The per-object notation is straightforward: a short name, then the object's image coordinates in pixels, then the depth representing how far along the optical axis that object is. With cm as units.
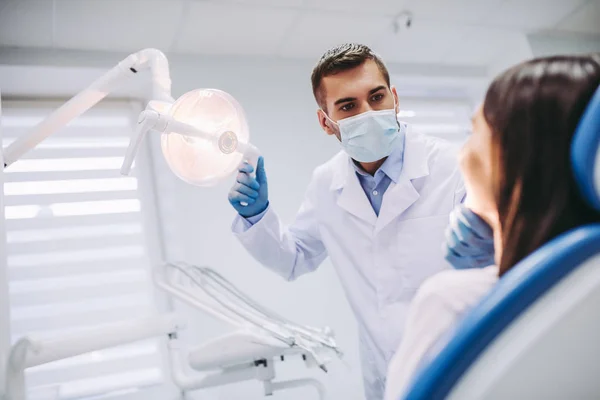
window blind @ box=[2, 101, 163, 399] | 212
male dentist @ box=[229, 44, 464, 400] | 133
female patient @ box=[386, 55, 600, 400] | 55
